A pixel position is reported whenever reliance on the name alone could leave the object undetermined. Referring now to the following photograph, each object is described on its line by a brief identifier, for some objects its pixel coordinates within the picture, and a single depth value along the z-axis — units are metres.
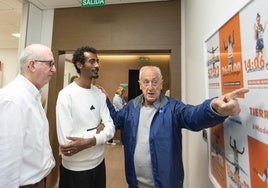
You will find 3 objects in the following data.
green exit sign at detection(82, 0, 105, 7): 2.19
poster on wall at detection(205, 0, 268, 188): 0.60
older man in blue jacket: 1.24
